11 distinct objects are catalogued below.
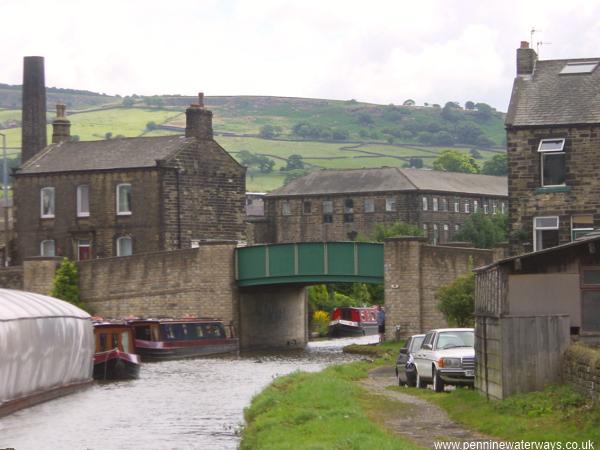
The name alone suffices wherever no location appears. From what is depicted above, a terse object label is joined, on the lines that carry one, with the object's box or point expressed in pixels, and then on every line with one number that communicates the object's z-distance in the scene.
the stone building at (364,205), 134.50
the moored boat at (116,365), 52.97
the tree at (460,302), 57.97
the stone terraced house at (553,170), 54.44
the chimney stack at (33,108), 95.88
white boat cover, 37.59
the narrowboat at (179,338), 65.38
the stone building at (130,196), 79.94
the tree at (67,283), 74.94
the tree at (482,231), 131.88
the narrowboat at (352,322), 90.56
